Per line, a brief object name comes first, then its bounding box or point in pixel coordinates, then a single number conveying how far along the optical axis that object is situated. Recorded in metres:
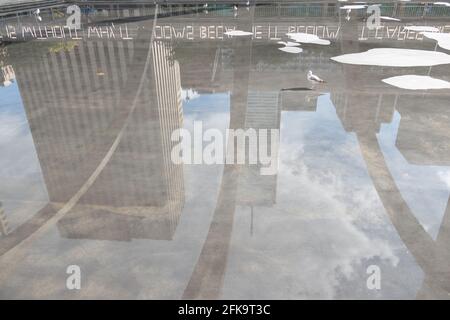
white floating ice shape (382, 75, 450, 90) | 17.44
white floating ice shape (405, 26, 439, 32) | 31.86
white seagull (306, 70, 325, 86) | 17.59
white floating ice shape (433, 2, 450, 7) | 44.25
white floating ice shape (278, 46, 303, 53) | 25.20
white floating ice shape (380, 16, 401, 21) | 38.91
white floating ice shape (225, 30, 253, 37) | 31.06
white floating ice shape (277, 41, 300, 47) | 27.15
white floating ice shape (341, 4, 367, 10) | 46.19
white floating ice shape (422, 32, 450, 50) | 26.12
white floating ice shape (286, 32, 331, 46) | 27.63
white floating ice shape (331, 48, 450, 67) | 21.45
